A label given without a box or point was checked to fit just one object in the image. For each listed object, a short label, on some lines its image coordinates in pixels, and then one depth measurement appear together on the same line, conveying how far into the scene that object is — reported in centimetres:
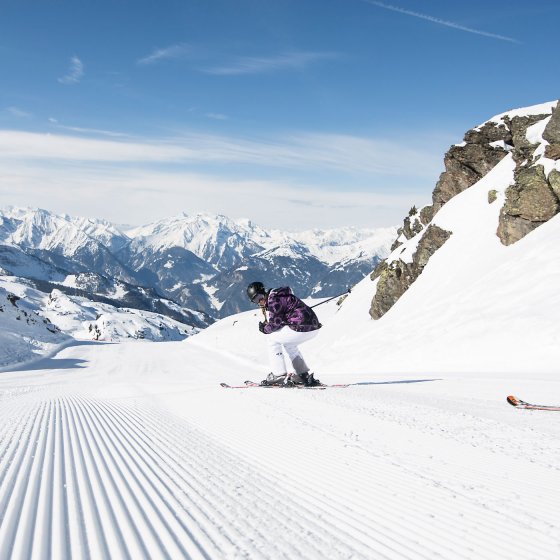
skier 1133
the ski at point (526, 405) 743
